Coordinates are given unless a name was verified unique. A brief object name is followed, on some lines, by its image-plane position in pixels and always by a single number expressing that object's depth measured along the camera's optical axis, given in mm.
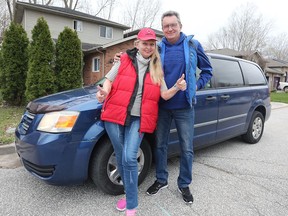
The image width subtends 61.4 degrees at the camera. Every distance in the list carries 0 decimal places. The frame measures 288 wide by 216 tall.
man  2428
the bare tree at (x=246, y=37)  35031
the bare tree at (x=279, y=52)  59375
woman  2170
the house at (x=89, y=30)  16875
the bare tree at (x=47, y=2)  29606
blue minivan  2342
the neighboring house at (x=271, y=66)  26947
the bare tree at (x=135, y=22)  37000
